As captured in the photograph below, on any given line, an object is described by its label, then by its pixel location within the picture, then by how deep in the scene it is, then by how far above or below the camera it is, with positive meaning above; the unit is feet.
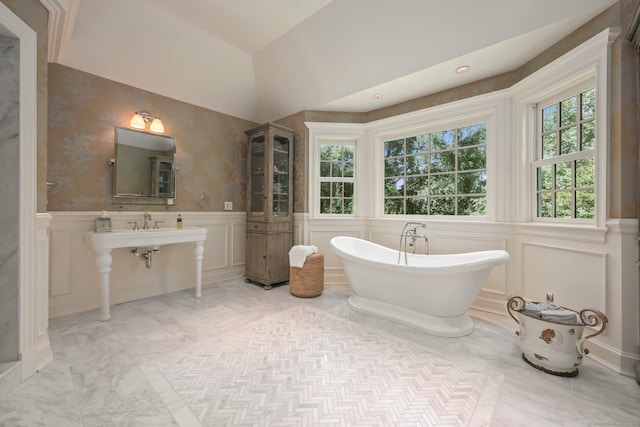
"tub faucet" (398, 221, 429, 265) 10.02 -0.81
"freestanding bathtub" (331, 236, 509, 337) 7.30 -2.17
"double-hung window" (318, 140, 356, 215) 13.10 +1.74
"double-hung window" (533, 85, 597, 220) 7.21 +1.62
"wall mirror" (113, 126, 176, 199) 9.82 +1.77
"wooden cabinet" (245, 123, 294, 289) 12.07 +0.38
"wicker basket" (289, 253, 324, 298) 10.73 -2.60
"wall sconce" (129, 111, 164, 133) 10.12 +3.36
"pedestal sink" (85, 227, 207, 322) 8.24 -0.98
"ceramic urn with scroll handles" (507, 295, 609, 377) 5.70 -2.64
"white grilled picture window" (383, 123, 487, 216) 10.23 +1.65
